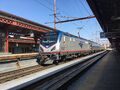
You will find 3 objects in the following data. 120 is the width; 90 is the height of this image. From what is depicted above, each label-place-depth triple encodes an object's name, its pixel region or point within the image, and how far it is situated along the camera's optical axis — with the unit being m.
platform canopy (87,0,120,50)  7.00
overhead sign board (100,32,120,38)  15.71
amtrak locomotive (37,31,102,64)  8.70
